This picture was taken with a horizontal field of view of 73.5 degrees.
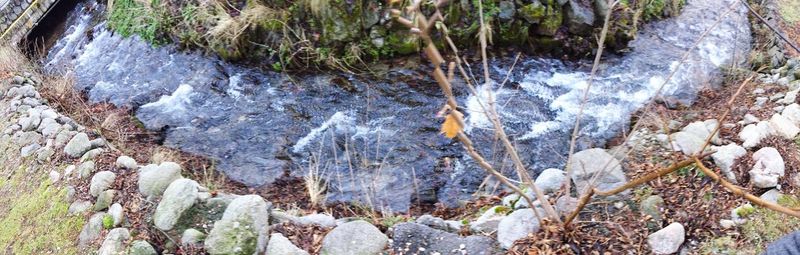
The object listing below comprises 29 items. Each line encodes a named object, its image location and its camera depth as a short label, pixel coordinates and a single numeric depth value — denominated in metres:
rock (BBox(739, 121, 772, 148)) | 2.87
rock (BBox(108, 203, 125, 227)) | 3.09
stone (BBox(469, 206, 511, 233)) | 2.82
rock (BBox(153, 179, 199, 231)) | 2.92
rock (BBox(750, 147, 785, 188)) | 2.55
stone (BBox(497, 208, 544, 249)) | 2.61
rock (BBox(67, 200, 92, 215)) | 3.33
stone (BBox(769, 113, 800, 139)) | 2.91
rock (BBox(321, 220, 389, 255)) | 2.69
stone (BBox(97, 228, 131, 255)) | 2.89
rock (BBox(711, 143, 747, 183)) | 2.72
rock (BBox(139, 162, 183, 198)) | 3.21
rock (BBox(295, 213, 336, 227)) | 3.03
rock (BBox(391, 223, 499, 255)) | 2.66
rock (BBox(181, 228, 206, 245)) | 2.83
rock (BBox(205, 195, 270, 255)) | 2.68
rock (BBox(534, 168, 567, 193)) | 3.07
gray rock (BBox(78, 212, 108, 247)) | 3.09
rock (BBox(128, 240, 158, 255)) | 2.82
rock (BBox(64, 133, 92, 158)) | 3.86
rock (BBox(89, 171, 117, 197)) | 3.36
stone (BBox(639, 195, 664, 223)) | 2.60
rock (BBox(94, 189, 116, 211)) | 3.25
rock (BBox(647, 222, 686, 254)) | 2.43
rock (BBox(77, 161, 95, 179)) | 3.58
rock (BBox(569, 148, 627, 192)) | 2.91
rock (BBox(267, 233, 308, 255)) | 2.70
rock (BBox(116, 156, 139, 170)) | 3.61
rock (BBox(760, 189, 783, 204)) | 2.52
